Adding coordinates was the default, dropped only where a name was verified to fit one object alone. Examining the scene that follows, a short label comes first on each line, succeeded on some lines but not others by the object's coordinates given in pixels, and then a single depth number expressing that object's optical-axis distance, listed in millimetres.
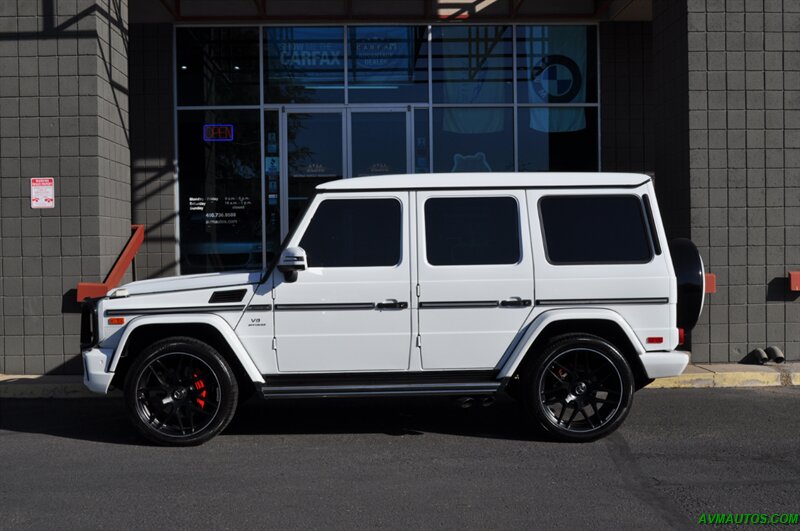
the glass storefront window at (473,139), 12359
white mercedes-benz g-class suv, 5871
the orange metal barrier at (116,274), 8258
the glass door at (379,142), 12281
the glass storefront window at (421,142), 12328
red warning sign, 8609
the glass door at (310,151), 12203
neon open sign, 12141
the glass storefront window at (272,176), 12164
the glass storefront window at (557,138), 12383
